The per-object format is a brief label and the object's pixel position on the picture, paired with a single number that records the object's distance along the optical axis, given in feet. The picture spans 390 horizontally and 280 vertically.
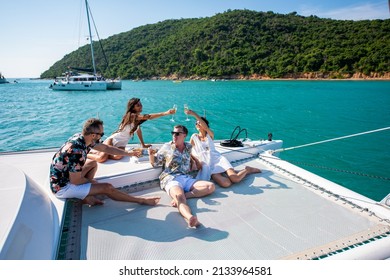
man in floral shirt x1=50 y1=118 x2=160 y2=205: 7.55
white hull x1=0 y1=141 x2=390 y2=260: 6.25
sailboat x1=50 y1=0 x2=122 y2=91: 119.96
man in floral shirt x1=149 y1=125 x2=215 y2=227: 9.45
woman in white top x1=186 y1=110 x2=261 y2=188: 10.71
